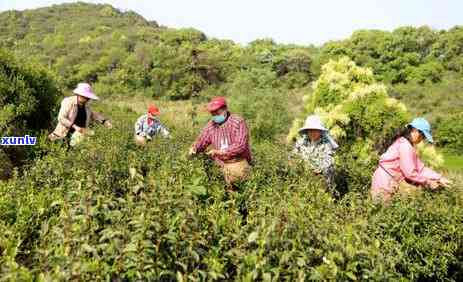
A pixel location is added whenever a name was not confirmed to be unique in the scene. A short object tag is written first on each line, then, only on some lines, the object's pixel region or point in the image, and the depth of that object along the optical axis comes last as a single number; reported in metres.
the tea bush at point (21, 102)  6.50
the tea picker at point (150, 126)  7.55
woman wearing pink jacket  5.06
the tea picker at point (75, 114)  6.41
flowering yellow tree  12.15
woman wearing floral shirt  5.51
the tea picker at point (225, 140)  5.17
